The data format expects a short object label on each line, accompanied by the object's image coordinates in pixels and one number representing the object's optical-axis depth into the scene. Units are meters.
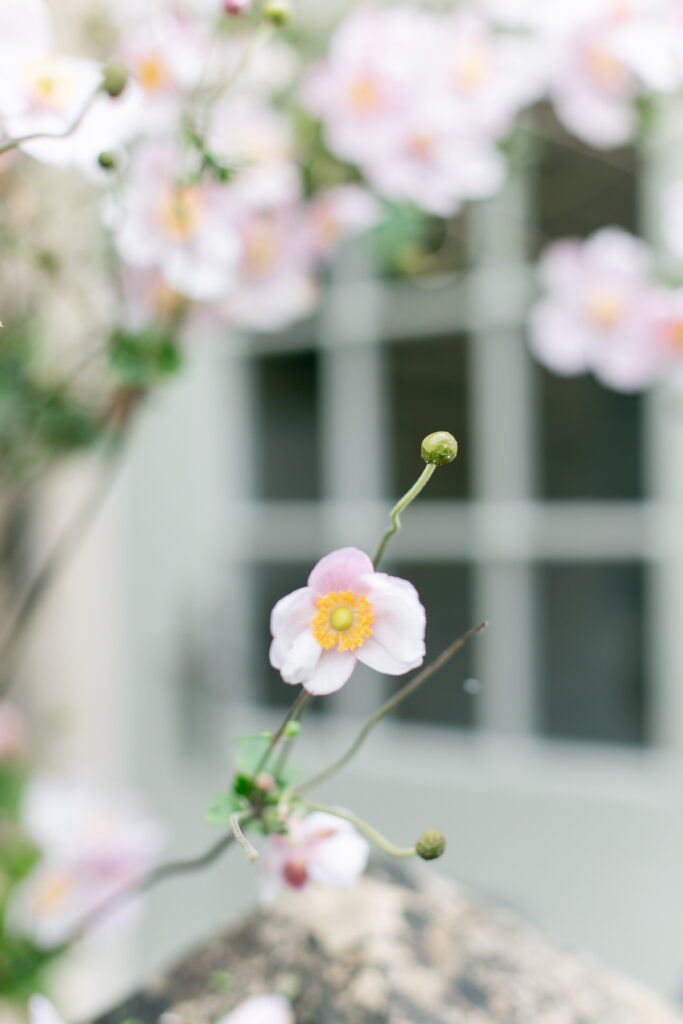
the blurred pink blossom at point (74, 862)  0.53
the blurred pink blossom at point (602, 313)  0.54
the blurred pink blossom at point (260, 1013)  0.26
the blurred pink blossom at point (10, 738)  0.72
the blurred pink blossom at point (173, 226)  0.40
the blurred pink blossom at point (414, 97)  0.50
